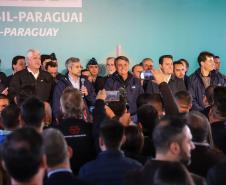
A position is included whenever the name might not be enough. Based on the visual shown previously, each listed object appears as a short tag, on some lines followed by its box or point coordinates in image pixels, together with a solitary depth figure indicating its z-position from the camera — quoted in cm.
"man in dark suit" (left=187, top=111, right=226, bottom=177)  570
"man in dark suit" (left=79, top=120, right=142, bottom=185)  538
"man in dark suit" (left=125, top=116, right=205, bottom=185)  473
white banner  1534
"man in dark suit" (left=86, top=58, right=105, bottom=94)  1413
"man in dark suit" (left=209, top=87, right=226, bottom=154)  689
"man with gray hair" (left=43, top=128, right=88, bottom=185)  465
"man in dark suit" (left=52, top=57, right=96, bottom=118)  1167
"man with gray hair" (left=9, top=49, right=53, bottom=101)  1220
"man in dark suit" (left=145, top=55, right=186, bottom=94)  1280
